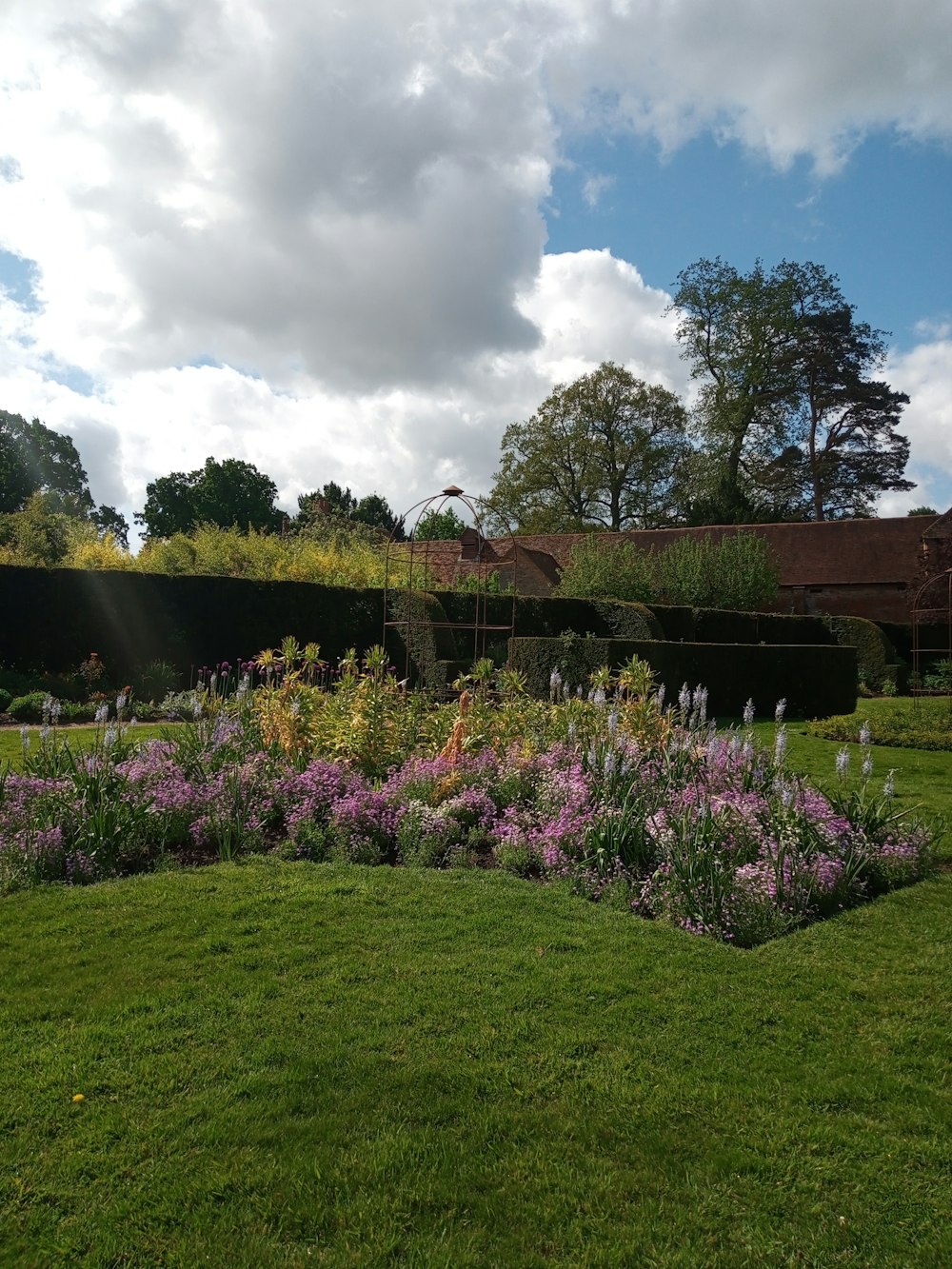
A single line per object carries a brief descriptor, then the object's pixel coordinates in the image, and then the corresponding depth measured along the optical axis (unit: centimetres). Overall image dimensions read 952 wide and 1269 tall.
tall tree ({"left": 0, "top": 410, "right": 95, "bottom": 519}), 3931
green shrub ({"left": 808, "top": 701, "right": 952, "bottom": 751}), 1105
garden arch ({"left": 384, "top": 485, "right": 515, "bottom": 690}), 1256
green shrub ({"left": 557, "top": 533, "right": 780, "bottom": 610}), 2306
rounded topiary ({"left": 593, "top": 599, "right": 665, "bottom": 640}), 1667
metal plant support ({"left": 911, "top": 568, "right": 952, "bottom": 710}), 2173
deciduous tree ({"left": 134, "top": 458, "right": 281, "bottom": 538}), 4966
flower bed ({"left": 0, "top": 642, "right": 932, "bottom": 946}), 431
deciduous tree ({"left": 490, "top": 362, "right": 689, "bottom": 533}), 3769
